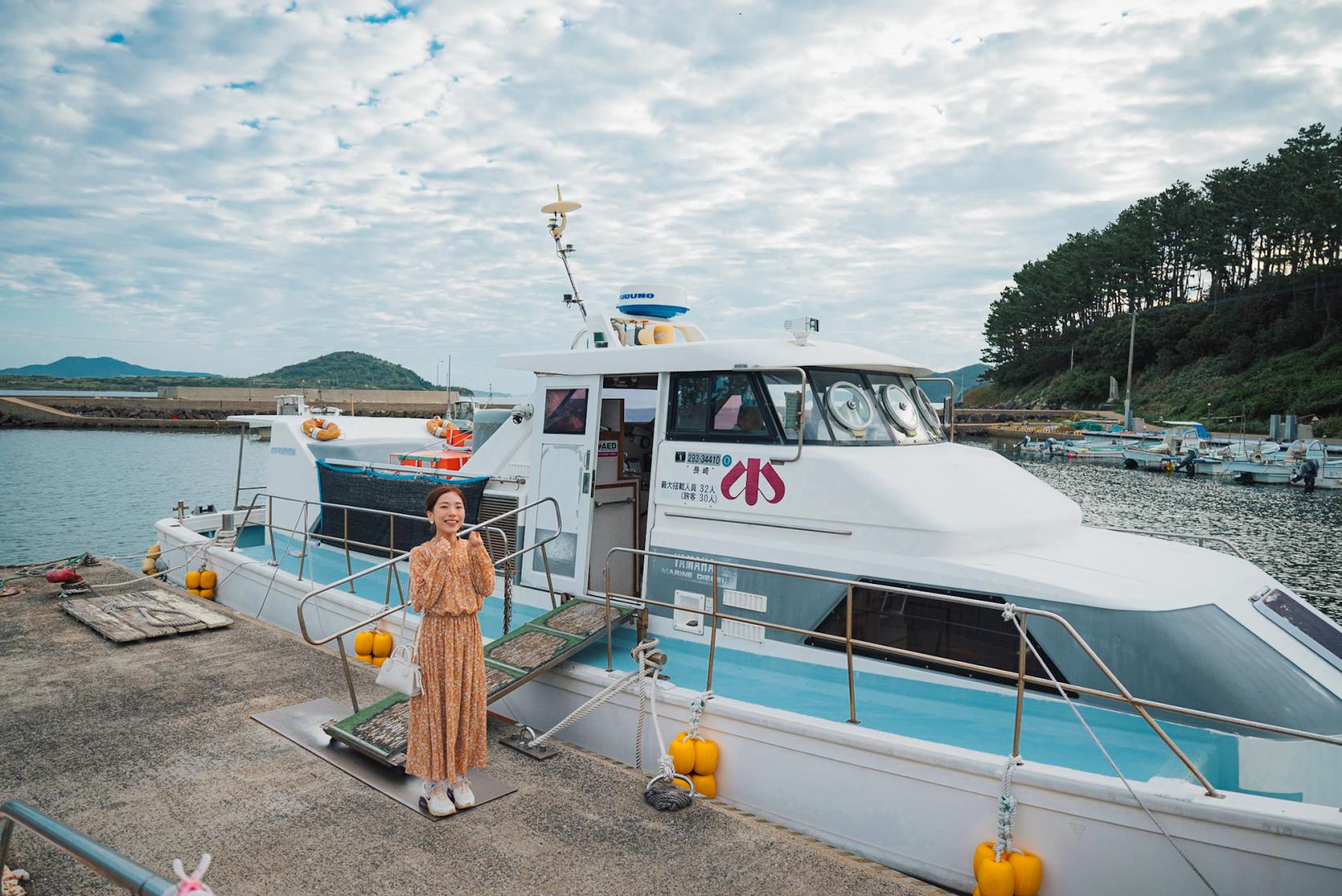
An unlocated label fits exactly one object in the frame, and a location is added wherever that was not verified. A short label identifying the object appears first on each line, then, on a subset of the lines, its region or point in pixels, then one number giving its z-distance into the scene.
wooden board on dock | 7.59
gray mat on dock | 4.63
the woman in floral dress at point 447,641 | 4.11
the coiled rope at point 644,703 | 4.75
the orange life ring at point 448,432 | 10.74
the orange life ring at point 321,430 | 10.83
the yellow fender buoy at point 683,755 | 4.83
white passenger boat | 3.77
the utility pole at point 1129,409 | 55.91
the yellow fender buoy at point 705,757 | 4.83
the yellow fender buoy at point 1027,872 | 3.74
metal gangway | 5.00
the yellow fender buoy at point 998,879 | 3.70
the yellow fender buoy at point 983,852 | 3.82
